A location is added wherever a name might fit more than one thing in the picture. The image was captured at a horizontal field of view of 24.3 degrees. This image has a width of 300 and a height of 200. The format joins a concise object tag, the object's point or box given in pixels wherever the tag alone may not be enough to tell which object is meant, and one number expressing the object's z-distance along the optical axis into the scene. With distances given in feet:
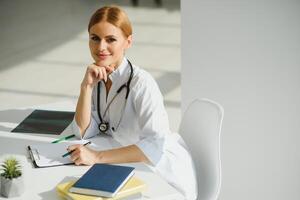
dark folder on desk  9.88
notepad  8.70
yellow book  7.67
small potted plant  7.77
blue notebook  7.68
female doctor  8.93
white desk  7.92
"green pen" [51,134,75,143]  9.40
